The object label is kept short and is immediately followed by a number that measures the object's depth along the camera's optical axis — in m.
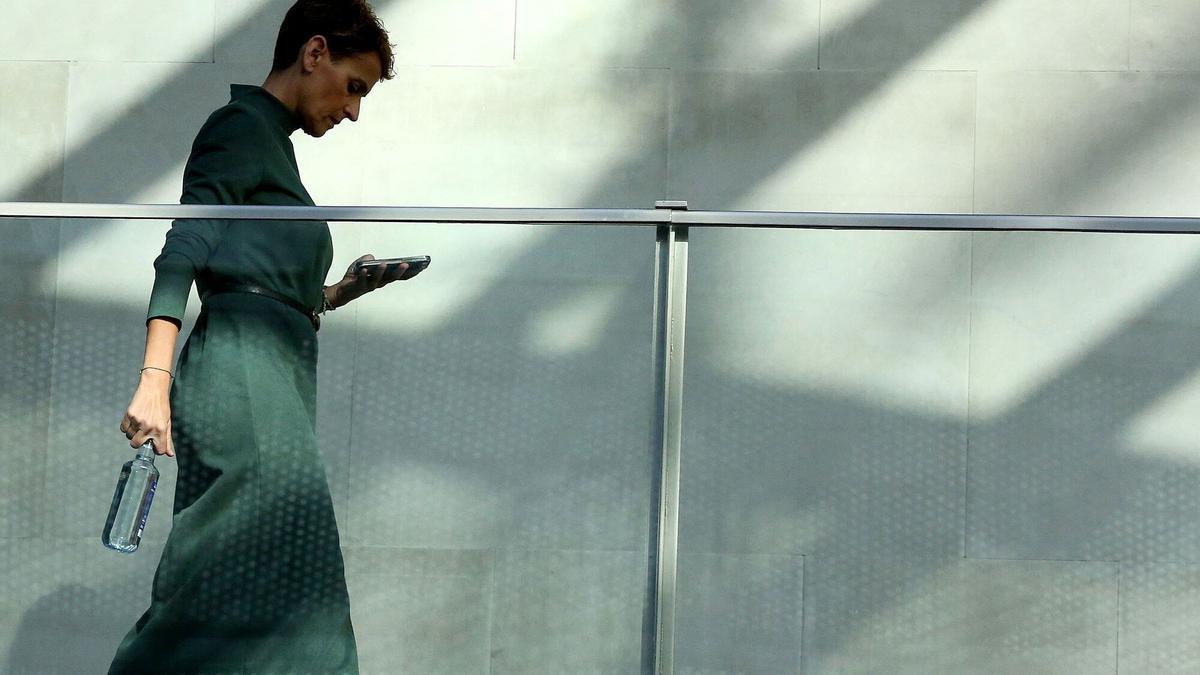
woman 12.00
